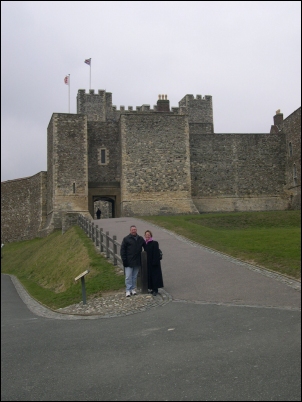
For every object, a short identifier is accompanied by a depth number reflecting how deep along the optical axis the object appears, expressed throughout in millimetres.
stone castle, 30312
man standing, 10812
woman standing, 10508
